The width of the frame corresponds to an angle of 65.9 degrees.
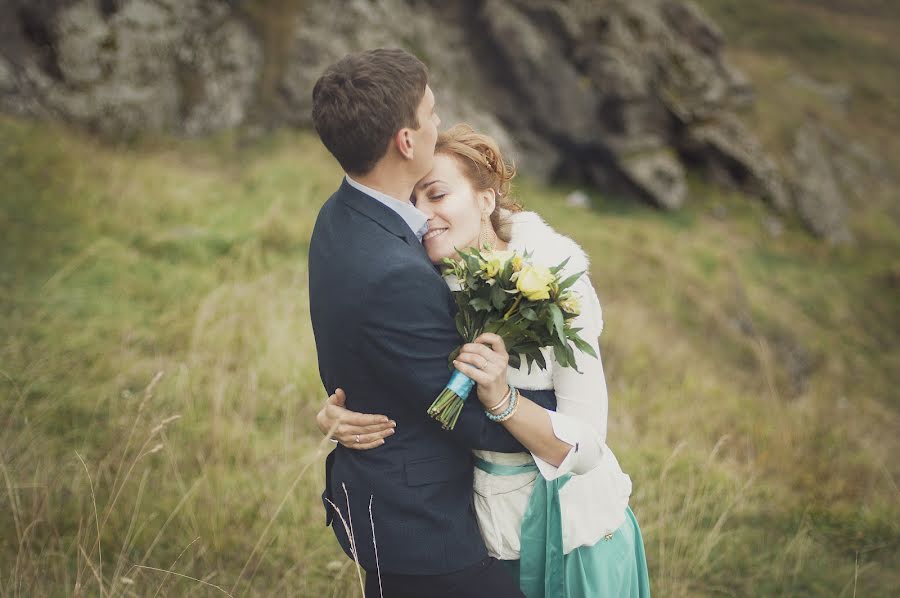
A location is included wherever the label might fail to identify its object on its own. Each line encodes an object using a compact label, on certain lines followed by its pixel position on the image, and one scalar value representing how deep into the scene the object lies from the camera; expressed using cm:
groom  197
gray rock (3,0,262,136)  866
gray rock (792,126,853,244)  1501
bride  209
